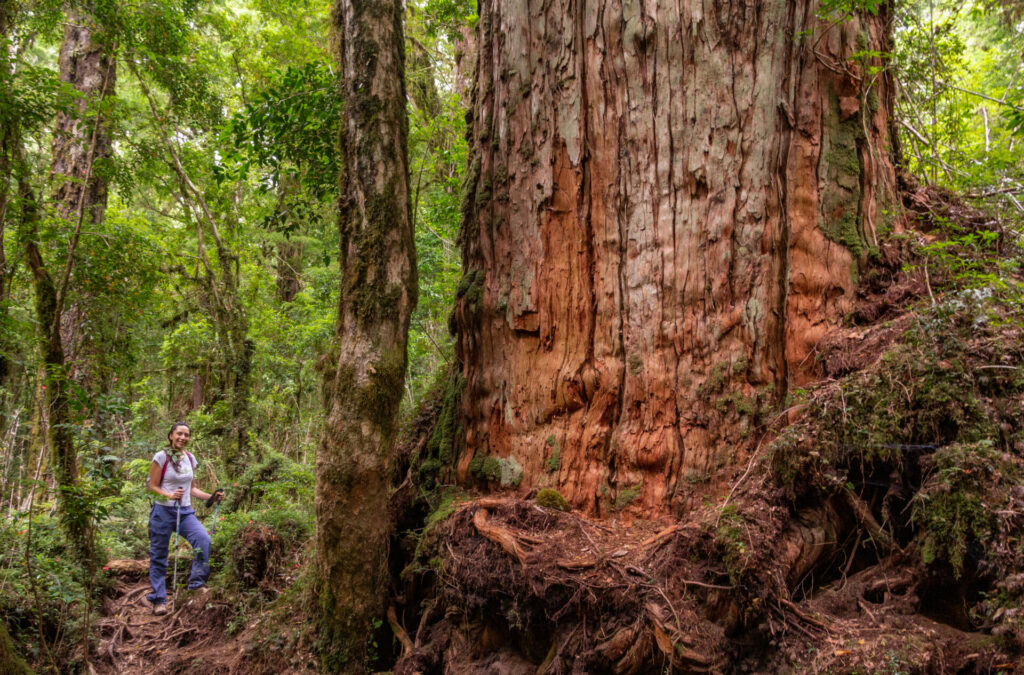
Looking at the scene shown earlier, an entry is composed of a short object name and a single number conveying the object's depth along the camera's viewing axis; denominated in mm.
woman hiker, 6098
